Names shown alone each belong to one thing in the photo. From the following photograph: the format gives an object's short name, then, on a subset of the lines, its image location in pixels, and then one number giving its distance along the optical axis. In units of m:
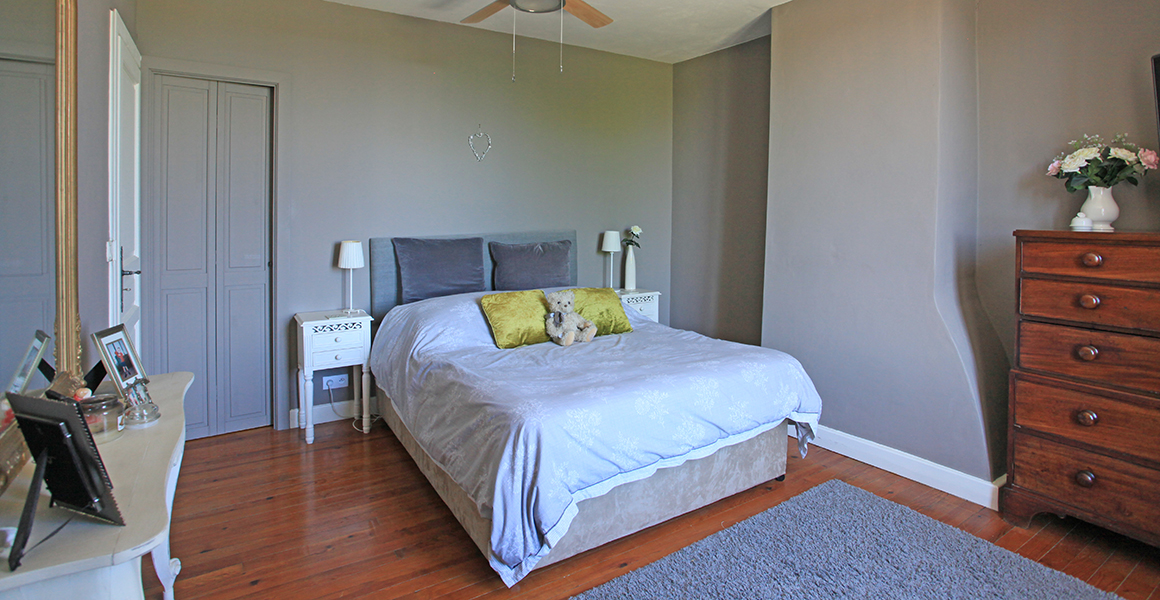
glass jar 1.55
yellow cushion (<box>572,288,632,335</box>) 3.62
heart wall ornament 4.25
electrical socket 3.91
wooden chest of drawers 2.32
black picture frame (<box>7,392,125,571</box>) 1.07
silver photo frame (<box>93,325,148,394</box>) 1.71
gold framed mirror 1.49
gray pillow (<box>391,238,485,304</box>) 3.89
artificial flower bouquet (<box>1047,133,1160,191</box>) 2.49
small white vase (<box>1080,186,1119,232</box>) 2.58
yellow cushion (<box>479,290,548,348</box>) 3.34
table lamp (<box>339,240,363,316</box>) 3.71
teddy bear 3.38
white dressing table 1.01
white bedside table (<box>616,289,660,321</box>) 4.72
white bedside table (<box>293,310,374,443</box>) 3.52
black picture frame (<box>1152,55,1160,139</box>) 2.41
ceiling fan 3.01
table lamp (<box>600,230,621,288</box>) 4.80
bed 2.12
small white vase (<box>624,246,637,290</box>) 4.88
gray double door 3.41
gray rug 2.19
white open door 2.62
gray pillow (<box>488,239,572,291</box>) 4.21
